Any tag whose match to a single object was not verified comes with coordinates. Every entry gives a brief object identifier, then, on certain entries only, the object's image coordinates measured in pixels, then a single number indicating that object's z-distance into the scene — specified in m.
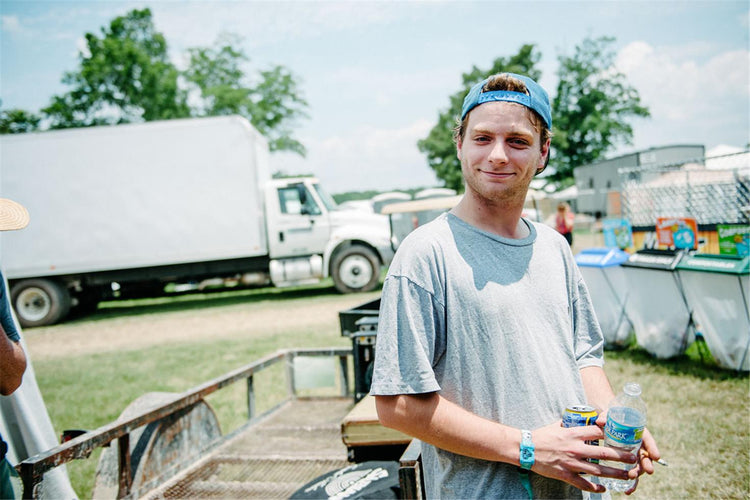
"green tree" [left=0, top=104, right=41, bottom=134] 34.28
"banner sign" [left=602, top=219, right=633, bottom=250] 9.71
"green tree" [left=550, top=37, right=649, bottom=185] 51.03
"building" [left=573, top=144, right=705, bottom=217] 22.98
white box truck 11.55
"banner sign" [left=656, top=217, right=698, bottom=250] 6.83
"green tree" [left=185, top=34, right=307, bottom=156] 34.44
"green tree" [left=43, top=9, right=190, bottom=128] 32.62
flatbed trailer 2.57
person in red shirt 11.40
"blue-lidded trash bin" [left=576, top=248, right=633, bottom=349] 5.95
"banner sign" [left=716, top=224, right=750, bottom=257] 5.57
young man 1.19
